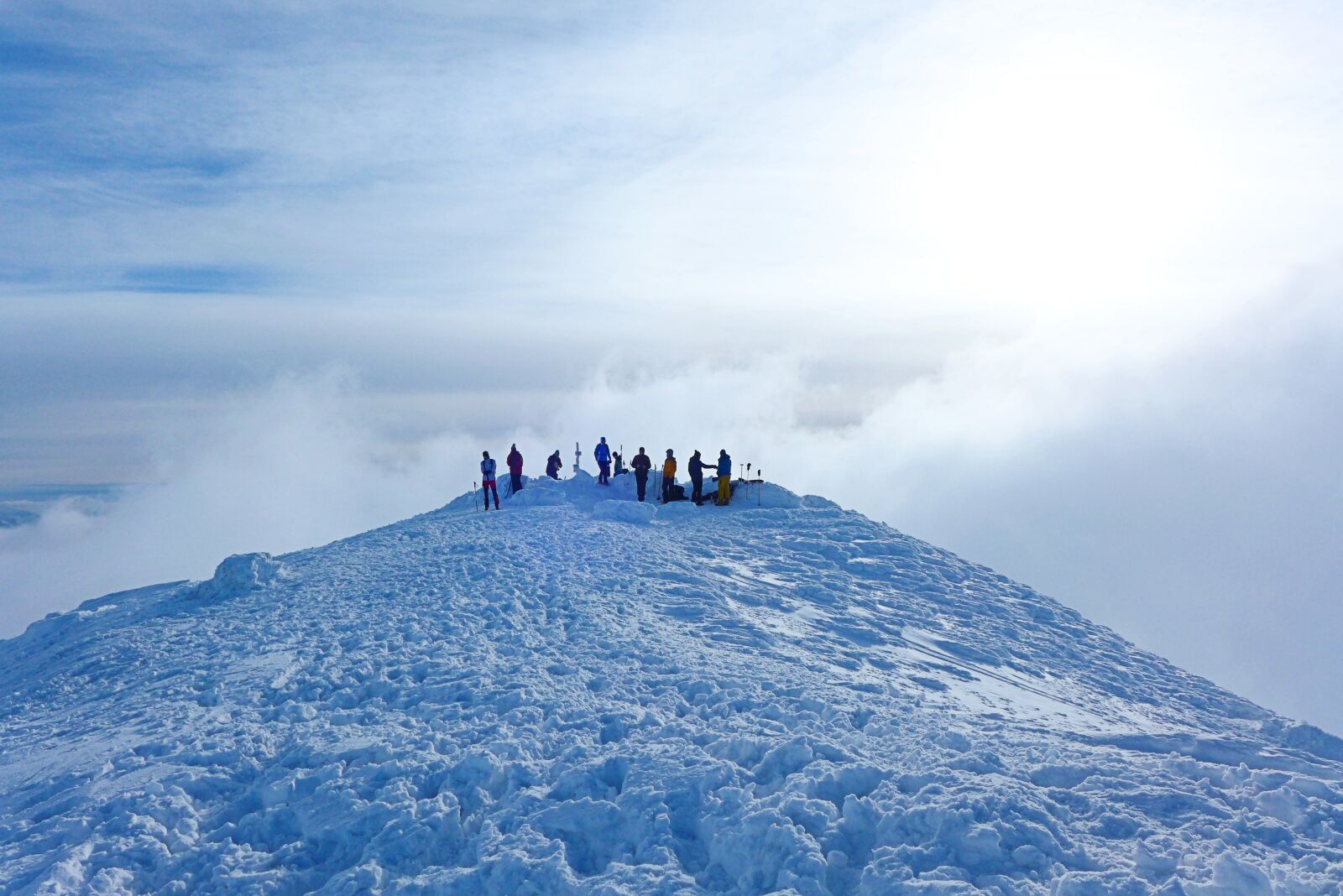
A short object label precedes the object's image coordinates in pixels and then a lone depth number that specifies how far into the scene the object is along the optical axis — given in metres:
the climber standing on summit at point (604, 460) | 35.16
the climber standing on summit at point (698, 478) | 33.12
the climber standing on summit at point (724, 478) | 32.53
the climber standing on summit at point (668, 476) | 33.06
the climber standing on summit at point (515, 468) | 34.94
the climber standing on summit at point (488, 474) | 31.83
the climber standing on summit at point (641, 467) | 32.75
